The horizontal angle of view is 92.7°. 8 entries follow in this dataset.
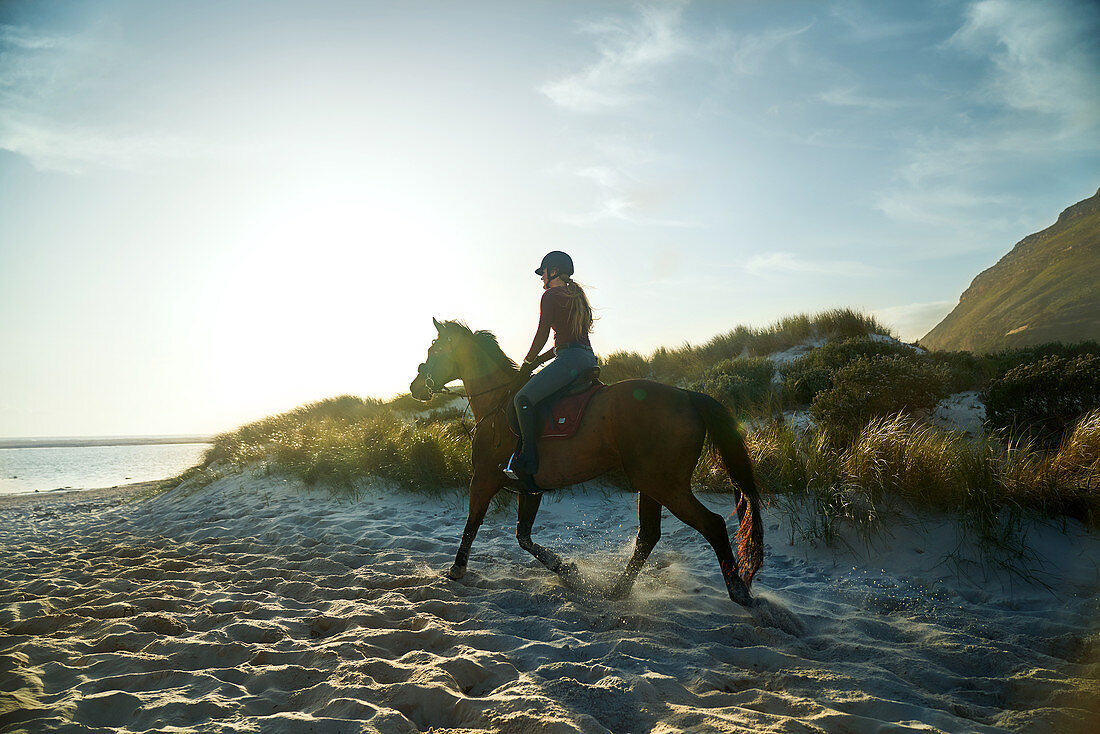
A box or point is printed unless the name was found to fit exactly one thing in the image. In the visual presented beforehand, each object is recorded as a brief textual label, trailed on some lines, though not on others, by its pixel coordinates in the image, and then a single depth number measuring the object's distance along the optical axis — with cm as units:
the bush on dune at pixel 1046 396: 645
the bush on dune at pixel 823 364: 1012
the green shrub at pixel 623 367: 1497
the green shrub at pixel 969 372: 983
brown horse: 394
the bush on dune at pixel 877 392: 816
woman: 437
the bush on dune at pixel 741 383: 1088
